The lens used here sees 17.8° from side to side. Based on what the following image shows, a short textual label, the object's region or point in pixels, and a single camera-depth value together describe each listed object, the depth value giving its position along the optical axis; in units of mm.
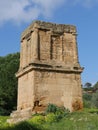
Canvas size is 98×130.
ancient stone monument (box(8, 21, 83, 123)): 16047
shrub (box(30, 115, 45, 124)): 13520
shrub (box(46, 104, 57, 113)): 15305
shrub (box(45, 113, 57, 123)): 13703
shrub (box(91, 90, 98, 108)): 42722
